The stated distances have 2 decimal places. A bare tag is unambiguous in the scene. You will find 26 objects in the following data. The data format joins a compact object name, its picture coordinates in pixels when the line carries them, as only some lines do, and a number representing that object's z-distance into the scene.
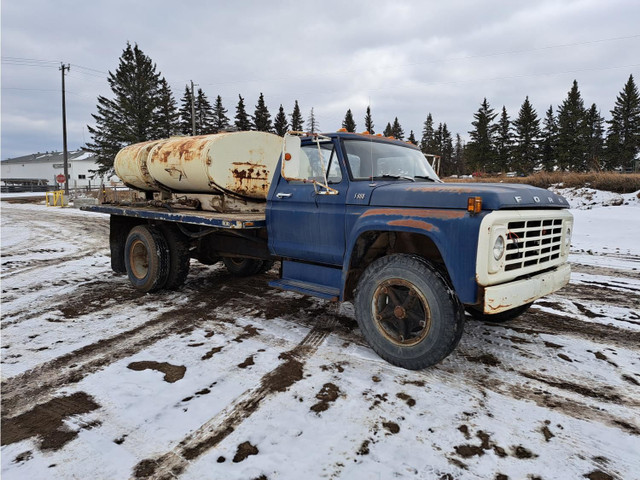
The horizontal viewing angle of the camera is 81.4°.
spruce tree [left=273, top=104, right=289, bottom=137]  53.19
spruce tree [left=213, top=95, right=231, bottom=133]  48.00
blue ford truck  3.02
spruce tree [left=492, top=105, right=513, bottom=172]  53.69
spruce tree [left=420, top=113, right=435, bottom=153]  75.12
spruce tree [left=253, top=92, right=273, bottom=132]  47.13
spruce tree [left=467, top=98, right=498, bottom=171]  54.62
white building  73.12
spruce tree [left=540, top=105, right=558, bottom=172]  50.25
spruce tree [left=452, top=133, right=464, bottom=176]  83.25
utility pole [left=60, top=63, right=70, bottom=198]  30.68
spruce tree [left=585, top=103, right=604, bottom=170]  52.36
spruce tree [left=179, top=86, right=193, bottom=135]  43.50
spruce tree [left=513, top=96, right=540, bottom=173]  50.38
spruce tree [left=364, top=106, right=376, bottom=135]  66.25
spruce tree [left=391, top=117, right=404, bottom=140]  73.62
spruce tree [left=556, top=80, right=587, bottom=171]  47.22
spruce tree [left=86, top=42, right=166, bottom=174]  35.59
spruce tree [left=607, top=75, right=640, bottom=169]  47.13
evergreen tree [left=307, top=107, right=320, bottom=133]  66.65
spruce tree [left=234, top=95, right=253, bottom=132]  45.00
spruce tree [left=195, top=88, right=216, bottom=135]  46.35
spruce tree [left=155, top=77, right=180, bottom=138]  37.64
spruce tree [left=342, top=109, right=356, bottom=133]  62.46
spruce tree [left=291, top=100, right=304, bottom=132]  57.12
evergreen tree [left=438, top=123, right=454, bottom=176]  76.61
